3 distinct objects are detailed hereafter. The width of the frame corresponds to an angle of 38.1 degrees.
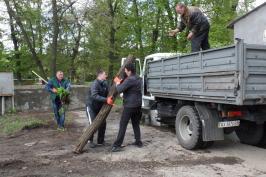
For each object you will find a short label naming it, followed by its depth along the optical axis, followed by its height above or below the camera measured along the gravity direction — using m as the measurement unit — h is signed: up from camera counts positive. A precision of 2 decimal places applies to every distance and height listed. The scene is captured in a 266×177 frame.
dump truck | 6.61 -0.27
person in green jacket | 10.40 -0.25
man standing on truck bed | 8.78 +1.23
